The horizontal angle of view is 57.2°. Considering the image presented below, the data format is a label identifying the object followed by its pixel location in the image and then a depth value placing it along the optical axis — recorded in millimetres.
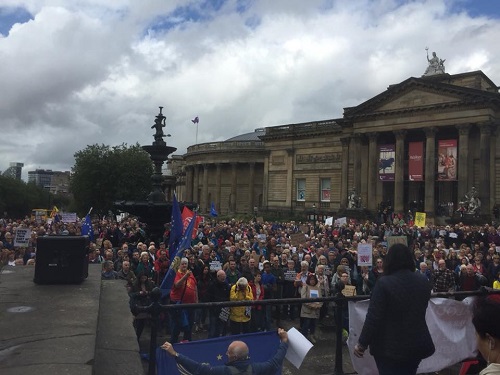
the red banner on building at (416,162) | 42031
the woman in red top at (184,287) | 9324
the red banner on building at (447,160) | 39812
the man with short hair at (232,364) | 4012
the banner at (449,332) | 5895
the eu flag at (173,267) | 8349
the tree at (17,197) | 83250
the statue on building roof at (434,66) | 49656
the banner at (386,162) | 44125
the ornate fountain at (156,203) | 12352
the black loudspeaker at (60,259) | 5348
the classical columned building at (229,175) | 65625
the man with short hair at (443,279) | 12016
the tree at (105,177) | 58344
